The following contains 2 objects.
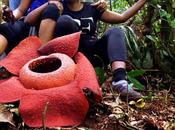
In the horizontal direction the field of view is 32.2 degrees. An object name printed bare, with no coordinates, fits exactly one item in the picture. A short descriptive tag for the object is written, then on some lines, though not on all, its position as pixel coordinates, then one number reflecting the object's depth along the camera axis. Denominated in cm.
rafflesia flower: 188
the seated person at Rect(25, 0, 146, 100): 231
